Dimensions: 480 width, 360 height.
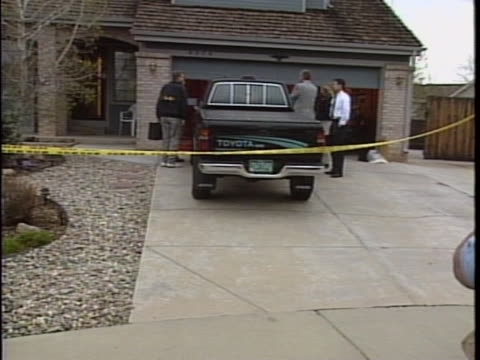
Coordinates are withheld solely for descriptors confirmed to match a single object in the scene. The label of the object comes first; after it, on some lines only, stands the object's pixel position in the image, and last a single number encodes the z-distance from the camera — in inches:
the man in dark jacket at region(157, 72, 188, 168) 462.9
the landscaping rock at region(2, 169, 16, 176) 327.6
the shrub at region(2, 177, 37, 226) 283.7
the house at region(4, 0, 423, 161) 580.1
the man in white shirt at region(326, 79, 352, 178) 470.0
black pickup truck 336.5
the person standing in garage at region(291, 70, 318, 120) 509.7
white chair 741.3
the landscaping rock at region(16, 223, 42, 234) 274.8
